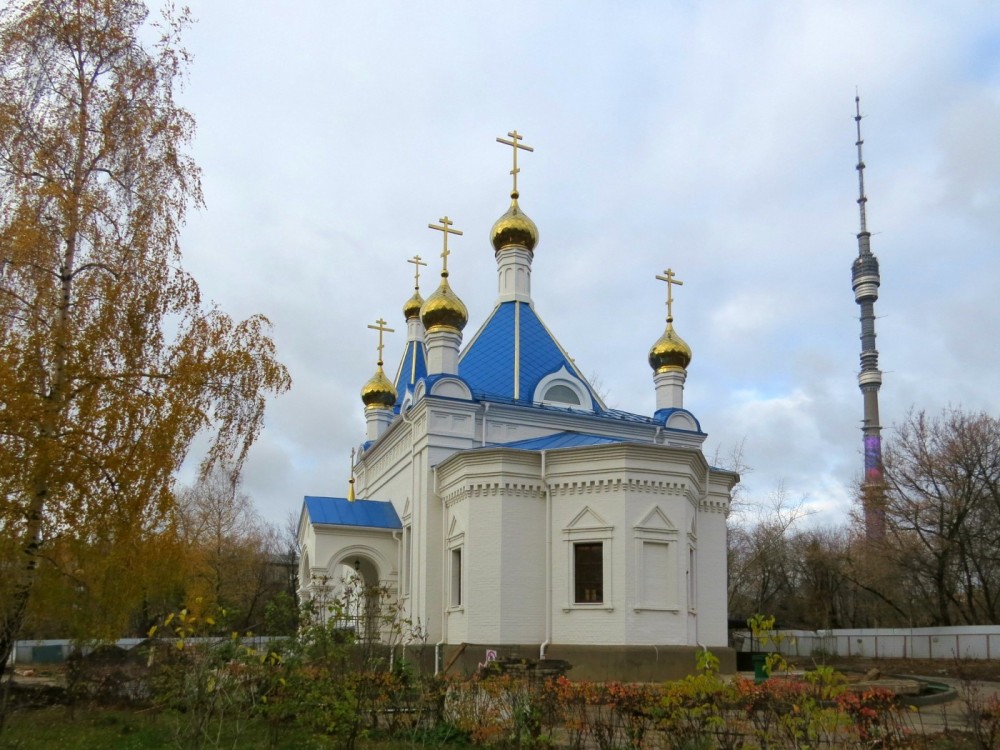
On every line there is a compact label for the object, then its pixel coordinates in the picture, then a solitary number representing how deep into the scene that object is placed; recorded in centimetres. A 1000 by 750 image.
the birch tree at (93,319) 845
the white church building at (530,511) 1527
